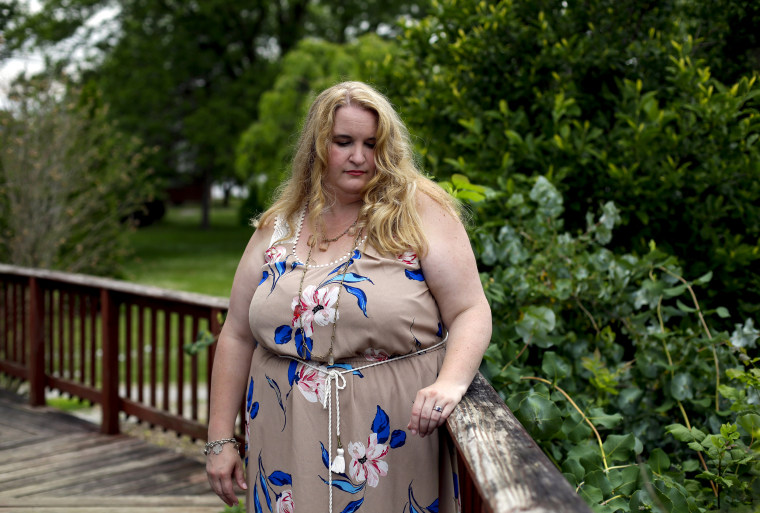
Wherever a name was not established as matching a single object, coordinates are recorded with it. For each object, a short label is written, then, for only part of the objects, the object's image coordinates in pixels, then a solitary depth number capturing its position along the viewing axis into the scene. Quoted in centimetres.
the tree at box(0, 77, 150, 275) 886
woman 187
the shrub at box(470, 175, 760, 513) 229
